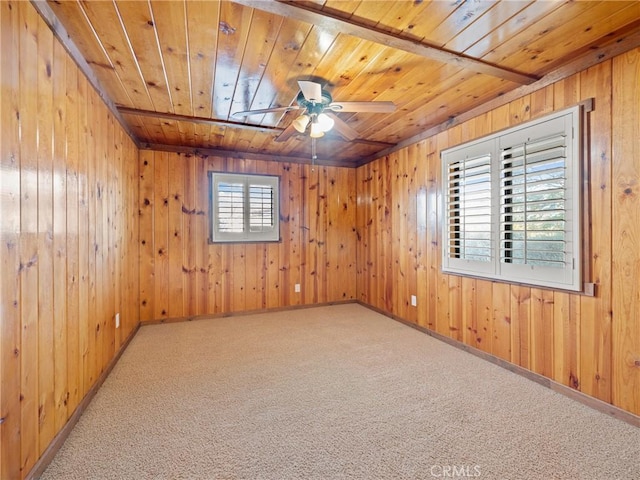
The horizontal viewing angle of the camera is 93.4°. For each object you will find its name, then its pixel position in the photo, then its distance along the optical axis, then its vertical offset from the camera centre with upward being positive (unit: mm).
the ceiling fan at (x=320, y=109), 2194 +1010
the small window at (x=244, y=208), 4230 +446
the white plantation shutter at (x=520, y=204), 2162 +285
